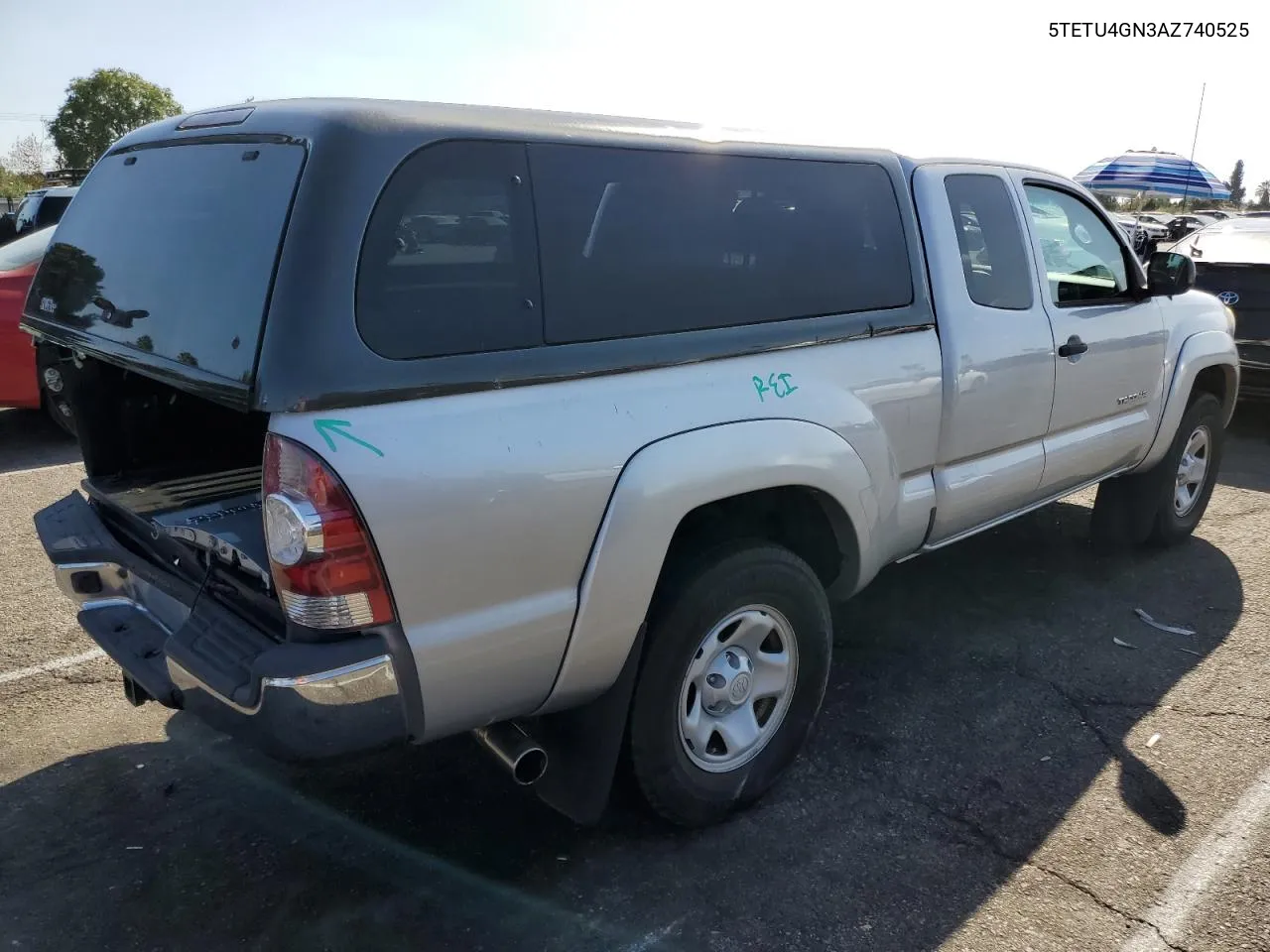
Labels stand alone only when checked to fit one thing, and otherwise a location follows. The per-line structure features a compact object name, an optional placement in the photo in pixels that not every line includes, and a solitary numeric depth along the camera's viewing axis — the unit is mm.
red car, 6930
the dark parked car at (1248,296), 7848
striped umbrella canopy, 20172
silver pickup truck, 2170
